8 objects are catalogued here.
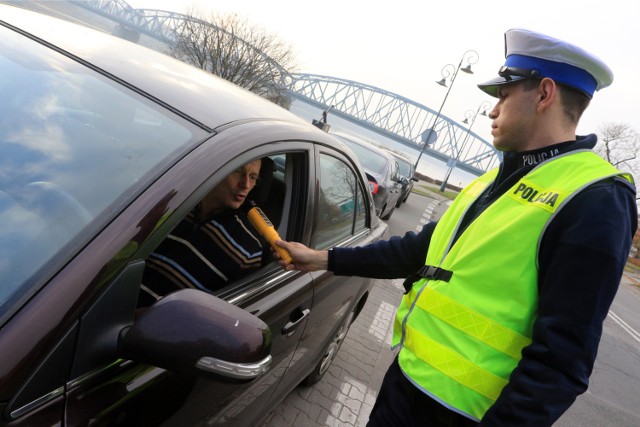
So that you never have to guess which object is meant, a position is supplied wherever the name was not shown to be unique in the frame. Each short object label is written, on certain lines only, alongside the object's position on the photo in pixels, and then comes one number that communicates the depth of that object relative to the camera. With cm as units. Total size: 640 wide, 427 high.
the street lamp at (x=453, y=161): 3195
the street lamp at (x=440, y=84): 2695
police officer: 120
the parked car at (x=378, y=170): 880
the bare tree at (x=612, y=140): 4922
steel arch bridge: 9481
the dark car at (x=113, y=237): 103
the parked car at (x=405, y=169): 1518
